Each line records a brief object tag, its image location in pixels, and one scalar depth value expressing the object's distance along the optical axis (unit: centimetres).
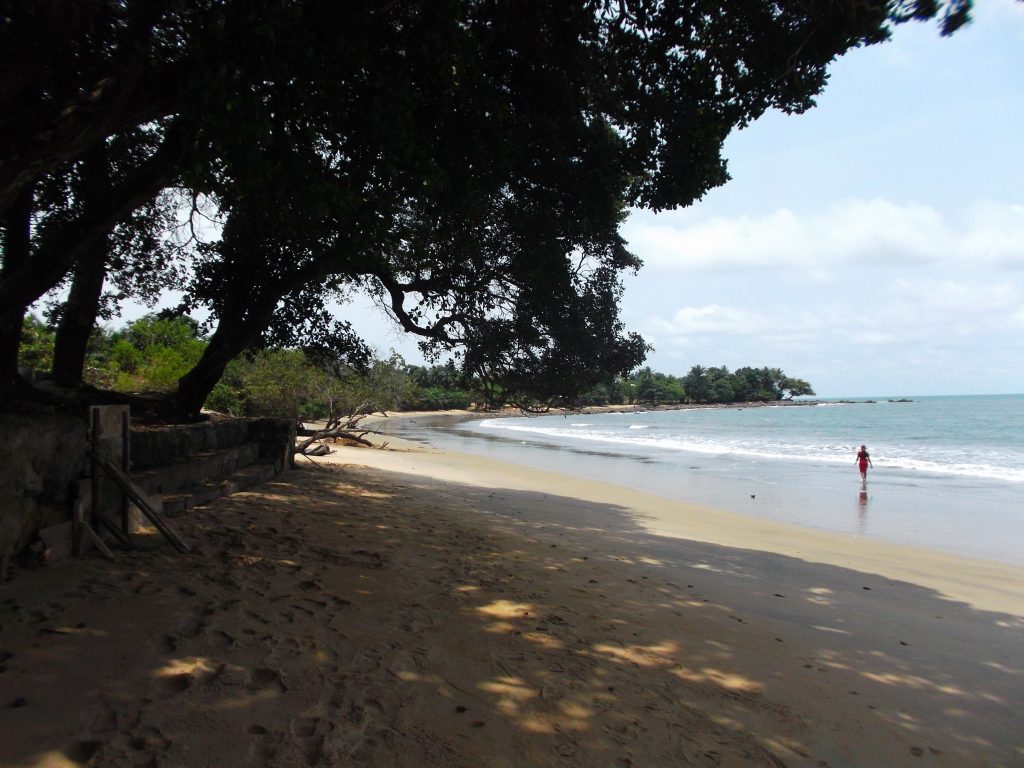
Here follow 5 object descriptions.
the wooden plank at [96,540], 454
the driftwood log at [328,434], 1439
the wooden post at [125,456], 500
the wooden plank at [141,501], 475
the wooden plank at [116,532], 479
